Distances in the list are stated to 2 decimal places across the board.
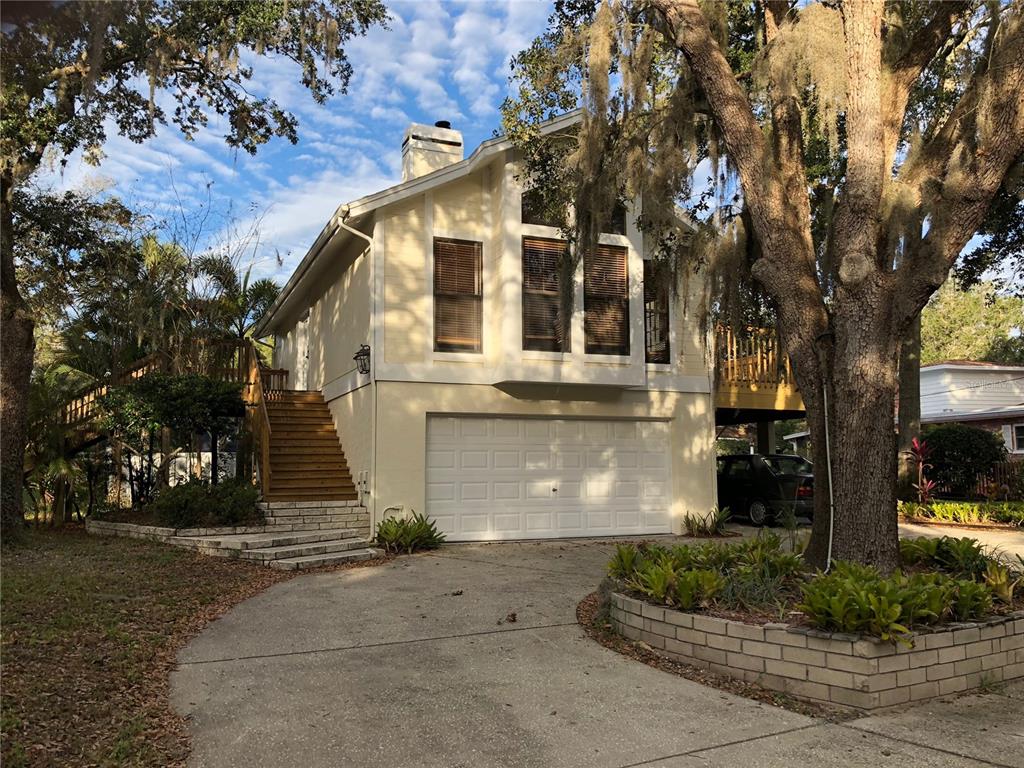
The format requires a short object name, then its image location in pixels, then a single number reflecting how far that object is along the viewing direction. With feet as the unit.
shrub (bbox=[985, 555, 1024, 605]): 16.31
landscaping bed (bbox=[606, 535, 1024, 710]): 13.76
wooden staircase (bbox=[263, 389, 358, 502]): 37.47
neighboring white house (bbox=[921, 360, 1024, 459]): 94.94
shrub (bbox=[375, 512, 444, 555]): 32.91
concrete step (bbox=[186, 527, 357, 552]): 30.22
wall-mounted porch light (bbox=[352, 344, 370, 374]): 36.17
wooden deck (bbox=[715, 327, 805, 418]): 48.01
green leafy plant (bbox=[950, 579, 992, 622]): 15.26
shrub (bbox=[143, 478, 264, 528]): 34.30
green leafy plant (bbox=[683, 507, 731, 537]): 40.91
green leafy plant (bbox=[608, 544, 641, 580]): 19.53
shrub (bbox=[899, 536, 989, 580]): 18.83
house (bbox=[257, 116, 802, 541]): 36.01
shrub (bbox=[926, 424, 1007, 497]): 52.60
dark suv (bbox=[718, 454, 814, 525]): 46.44
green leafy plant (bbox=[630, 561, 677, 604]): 17.02
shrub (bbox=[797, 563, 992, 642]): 13.79
